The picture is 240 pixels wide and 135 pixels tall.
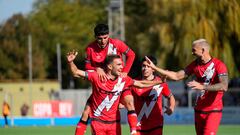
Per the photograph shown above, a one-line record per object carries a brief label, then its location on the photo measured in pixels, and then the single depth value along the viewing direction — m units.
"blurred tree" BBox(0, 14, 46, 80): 89.38
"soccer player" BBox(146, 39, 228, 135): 14.10
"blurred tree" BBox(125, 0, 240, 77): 43.88
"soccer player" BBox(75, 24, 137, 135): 13.96
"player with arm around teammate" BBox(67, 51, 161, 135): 13.58
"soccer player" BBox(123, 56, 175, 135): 15.11
